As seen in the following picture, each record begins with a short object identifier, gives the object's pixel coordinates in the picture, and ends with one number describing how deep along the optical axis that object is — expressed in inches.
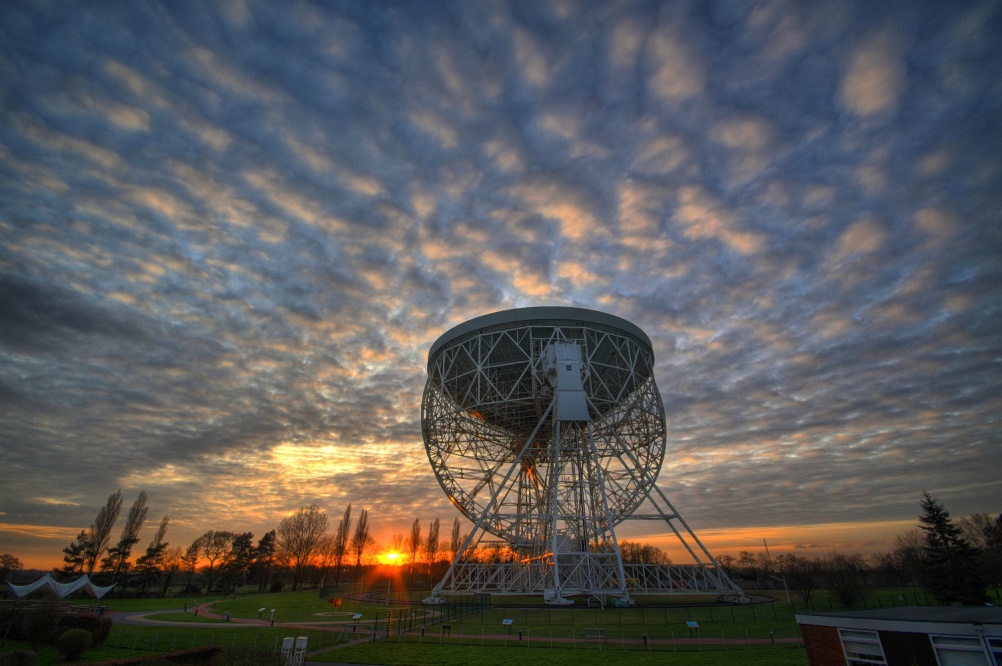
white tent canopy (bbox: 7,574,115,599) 1041.6
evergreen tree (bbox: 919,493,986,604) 1162.6
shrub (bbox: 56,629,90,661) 562.3
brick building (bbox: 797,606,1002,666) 306.3
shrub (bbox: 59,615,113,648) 641.0
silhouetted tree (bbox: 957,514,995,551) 2294.7
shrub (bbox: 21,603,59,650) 609.0
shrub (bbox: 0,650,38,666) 405.1
